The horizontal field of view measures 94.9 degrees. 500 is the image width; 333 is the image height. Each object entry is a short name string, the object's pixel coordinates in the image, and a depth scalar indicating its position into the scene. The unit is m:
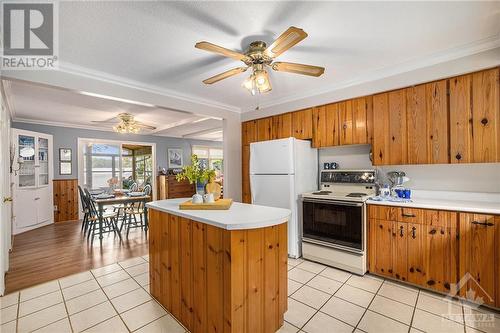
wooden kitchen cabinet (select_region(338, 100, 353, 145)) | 3.05
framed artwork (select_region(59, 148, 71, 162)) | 5.61
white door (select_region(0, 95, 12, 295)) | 2.35
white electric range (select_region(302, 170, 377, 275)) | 2.68
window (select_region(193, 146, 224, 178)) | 8.54
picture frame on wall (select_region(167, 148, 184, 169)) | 7.66
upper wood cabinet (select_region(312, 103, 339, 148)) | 3.18
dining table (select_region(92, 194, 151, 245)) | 3.93
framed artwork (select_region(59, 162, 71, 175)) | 5.62
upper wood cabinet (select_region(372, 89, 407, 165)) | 2.64
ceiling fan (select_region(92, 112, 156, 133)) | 4.42
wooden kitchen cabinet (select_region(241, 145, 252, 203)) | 4.13
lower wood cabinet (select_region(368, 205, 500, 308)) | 2.02
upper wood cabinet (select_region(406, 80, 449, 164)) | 2.40
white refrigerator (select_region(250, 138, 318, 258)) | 3.19
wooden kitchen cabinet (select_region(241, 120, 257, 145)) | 4.11
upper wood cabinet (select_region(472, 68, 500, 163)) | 2.14
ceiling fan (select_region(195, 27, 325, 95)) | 1.67
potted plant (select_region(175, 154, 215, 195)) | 2.09
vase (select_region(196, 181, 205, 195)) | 2.11
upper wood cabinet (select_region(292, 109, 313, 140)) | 3.44
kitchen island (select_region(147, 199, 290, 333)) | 1.49
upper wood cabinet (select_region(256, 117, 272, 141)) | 3.90
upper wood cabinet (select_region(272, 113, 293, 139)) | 3.66
